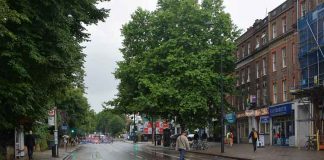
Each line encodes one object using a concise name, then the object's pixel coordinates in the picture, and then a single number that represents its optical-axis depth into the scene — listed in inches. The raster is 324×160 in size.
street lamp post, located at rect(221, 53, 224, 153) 1572.1
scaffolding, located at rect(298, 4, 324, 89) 1630.2
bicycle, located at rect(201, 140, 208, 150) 1927.2
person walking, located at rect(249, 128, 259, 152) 1550.4
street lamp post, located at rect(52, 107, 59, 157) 1457.2
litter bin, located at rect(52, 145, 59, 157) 1457.9
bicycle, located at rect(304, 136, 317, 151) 1598.2
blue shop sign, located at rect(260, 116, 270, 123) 2206.0
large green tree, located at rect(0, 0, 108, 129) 778.2
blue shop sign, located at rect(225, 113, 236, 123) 2715.8
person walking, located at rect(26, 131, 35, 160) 1277.1
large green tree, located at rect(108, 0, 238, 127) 2001.7
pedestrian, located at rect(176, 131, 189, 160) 1010.7
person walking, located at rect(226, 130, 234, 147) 2259.1
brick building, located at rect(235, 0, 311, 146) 1926.7
